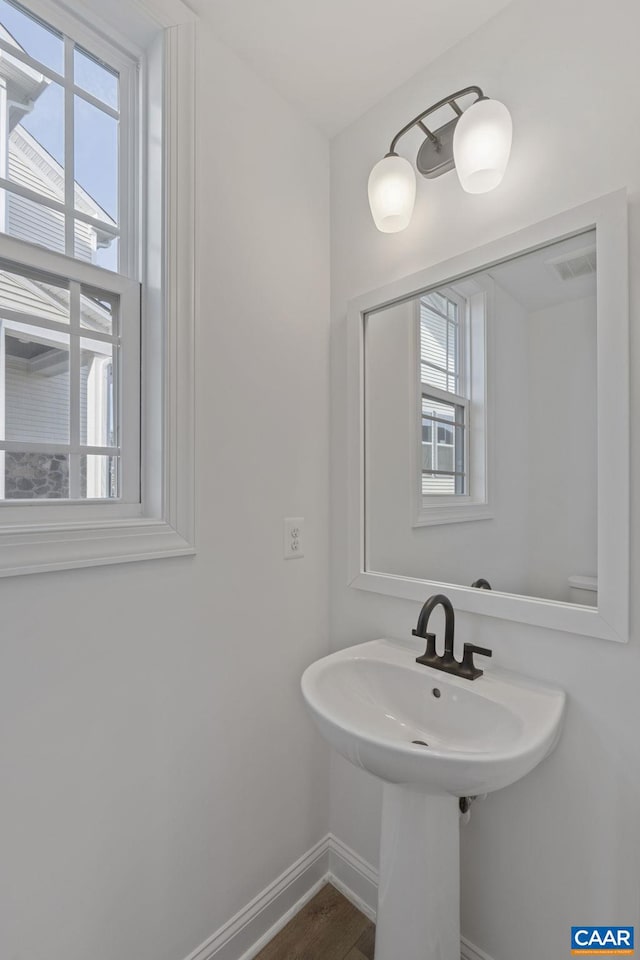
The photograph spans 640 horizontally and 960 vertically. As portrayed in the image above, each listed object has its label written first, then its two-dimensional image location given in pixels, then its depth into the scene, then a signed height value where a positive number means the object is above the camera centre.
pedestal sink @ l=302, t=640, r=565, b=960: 0.83 -0.56
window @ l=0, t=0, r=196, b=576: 1.00 +0.46
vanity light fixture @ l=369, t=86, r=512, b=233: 1.03 +0.79
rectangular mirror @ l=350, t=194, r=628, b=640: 0.96 +0.13
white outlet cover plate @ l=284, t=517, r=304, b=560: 1.42 -0.18
